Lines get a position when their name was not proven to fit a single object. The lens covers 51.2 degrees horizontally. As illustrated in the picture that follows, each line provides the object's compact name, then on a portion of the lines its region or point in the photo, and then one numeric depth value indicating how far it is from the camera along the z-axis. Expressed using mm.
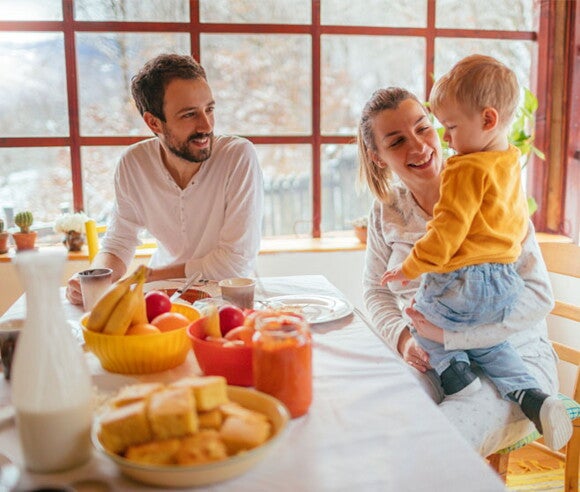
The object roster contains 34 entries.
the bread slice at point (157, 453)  714
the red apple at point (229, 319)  1124
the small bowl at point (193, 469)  697
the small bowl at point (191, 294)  1552
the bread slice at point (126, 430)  739
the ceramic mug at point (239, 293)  1424
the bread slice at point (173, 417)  726
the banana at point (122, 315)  1079
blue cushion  1508
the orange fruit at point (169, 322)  1133
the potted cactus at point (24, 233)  2941
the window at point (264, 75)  3037
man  2018
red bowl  1011
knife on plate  1486
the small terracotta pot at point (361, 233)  3191
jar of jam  900
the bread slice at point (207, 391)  767
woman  1426
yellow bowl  1061
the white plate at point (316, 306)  1420
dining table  749
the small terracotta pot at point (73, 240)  3020
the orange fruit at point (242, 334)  1047
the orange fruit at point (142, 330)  1083
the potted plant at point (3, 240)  2992
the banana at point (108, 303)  1082
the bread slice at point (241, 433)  736
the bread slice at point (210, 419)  756
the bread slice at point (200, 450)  709
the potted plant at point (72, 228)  2975
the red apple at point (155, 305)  1216
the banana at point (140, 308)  1085
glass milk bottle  743
